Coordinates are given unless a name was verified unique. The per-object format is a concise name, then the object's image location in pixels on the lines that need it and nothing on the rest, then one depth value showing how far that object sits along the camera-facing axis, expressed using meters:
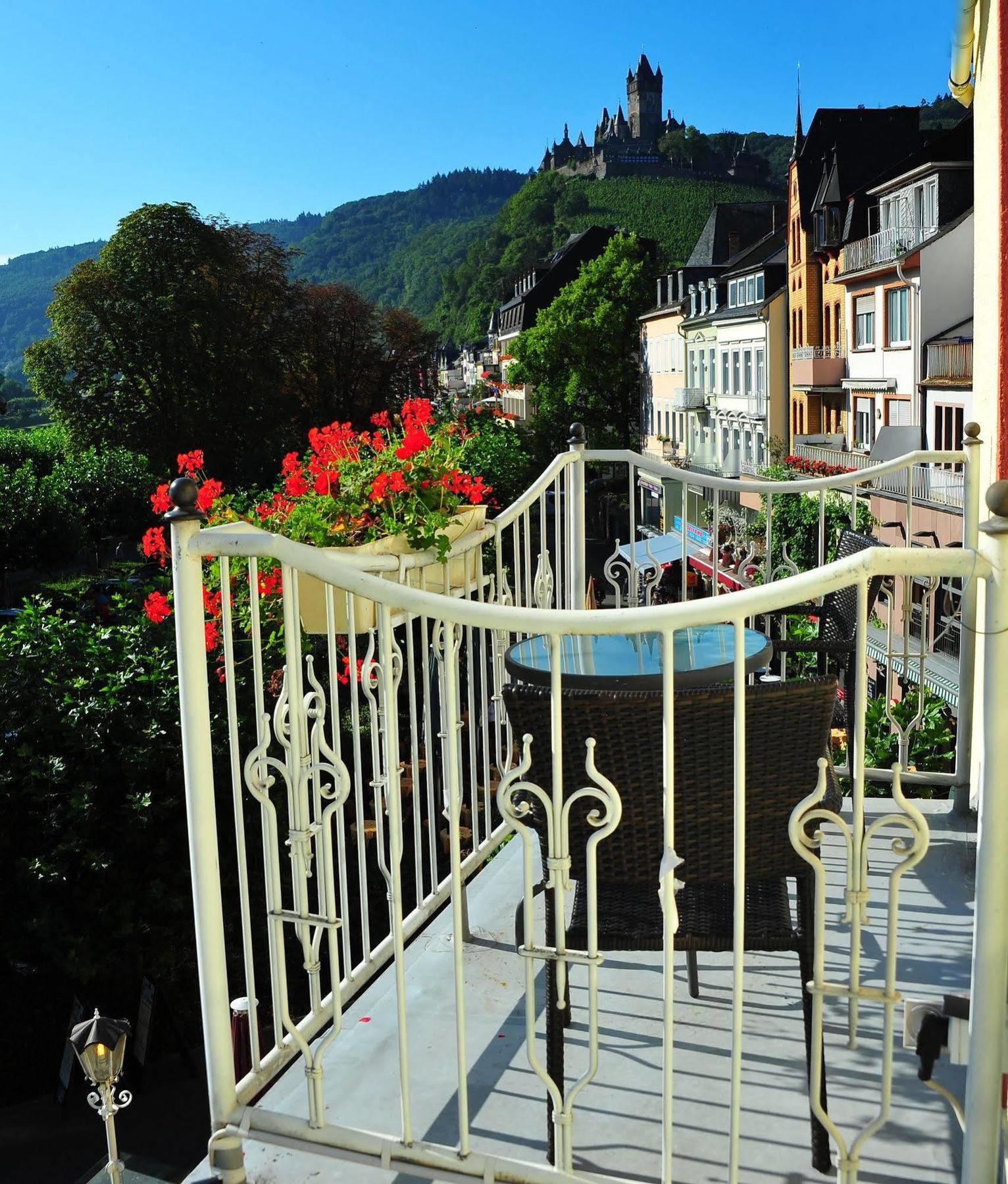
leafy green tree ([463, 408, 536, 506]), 24.00
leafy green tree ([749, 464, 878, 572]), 26.00
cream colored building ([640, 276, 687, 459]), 52.66
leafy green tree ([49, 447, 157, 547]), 38.09
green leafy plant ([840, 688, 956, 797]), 5.16
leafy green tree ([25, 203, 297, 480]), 37.84
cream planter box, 3.36
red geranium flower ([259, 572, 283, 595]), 3.65
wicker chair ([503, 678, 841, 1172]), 2.15
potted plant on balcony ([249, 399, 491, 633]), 3.49
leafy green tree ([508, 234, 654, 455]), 56.75
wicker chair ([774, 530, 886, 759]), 3.87
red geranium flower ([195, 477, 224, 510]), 4.04
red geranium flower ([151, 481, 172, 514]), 3.70
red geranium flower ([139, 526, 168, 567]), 3.98
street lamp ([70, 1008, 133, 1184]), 3.24
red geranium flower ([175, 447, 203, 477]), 4.50
